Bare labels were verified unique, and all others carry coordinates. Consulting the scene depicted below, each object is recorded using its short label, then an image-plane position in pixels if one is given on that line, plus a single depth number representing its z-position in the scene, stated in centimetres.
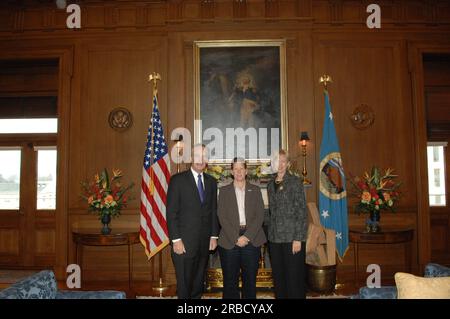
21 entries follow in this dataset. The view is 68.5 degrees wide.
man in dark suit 331
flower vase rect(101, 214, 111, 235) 494
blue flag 504
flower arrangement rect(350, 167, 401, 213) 489
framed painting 561
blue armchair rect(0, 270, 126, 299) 211
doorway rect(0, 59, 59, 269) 660
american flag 488
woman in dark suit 335
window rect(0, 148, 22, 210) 677
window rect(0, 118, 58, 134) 679
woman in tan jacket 335
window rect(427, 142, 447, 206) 679
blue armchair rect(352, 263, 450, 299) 246
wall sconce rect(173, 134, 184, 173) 518
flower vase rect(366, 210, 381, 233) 491
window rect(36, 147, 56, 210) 668
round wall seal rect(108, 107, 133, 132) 580
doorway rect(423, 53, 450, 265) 659
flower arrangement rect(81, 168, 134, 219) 493
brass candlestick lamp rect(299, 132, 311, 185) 527
